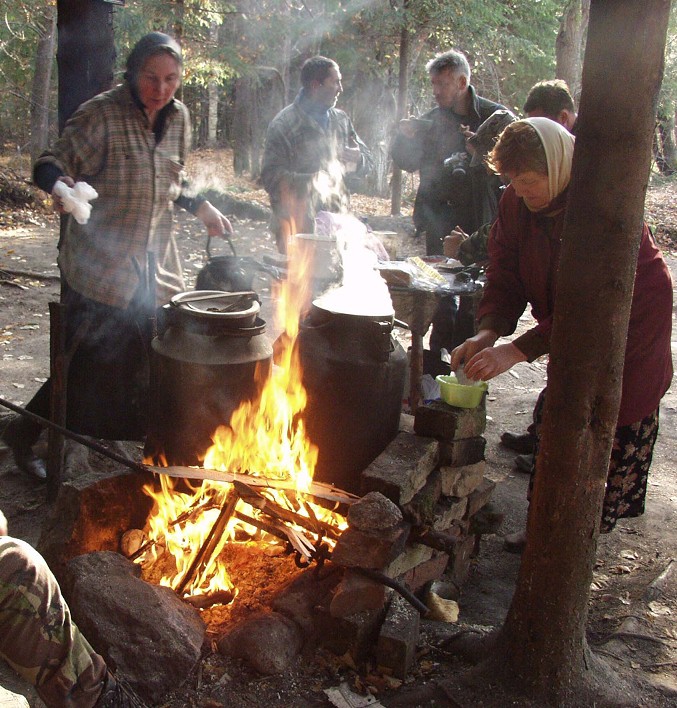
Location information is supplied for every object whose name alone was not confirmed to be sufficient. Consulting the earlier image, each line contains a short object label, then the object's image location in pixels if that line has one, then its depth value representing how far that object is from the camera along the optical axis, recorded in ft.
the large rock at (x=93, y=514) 11.22
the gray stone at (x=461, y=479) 12.68
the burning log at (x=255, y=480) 11.25
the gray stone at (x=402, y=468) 11.24
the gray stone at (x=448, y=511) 12.17
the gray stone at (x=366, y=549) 10.27
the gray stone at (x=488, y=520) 14.76
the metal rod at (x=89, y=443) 11.17
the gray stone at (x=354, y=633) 9.96
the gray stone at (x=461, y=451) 12.55
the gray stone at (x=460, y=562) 12.82
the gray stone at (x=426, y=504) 11.48
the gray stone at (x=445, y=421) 12.50
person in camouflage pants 7.63
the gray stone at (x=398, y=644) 9.70
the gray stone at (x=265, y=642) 9.68
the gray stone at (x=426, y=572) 11.63
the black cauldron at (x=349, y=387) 12.23
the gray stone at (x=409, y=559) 10.87
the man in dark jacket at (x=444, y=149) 22.35
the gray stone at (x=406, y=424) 13.73
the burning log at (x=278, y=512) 11.18
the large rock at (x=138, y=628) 9.16
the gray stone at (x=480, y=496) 13.51
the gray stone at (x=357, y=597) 10.15
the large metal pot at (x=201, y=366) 11.78
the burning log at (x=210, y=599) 10.87
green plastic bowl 12.44
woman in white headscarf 10.41
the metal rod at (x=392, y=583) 10.13
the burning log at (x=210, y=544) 11.12
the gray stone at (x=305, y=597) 10.44
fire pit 10.25
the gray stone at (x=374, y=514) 10.34
